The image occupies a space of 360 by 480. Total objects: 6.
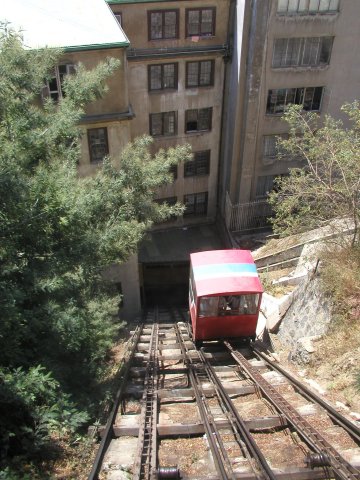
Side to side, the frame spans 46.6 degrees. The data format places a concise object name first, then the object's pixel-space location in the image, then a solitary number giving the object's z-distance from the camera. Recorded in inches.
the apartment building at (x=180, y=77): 928.3
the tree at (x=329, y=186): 590.1
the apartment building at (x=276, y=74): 874.8
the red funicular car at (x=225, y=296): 593.4
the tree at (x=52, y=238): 340.8
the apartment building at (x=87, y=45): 685.9
